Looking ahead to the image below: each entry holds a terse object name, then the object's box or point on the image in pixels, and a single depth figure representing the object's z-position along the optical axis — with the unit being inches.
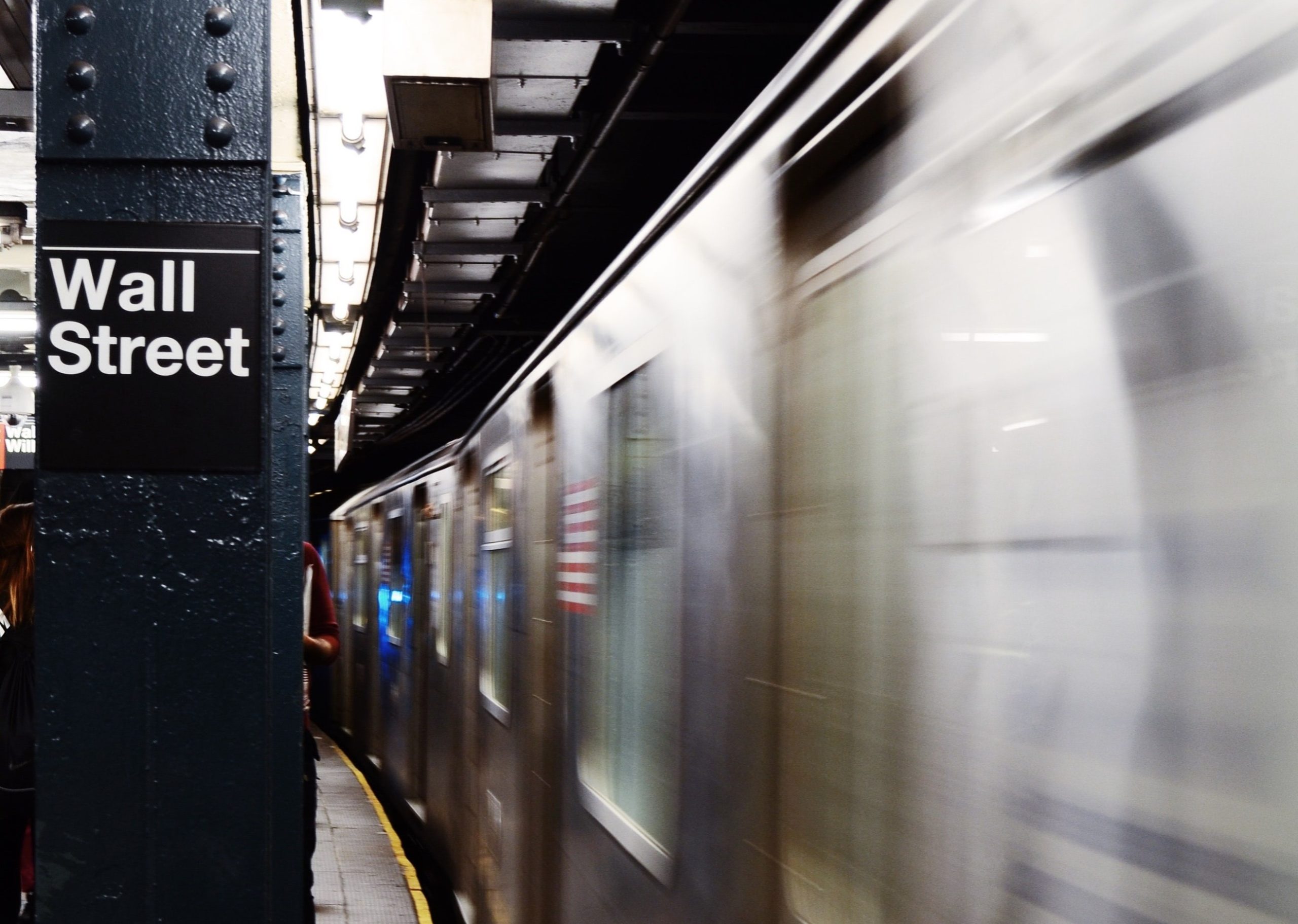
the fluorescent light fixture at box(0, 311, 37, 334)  438.6
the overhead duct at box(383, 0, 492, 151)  174.2
